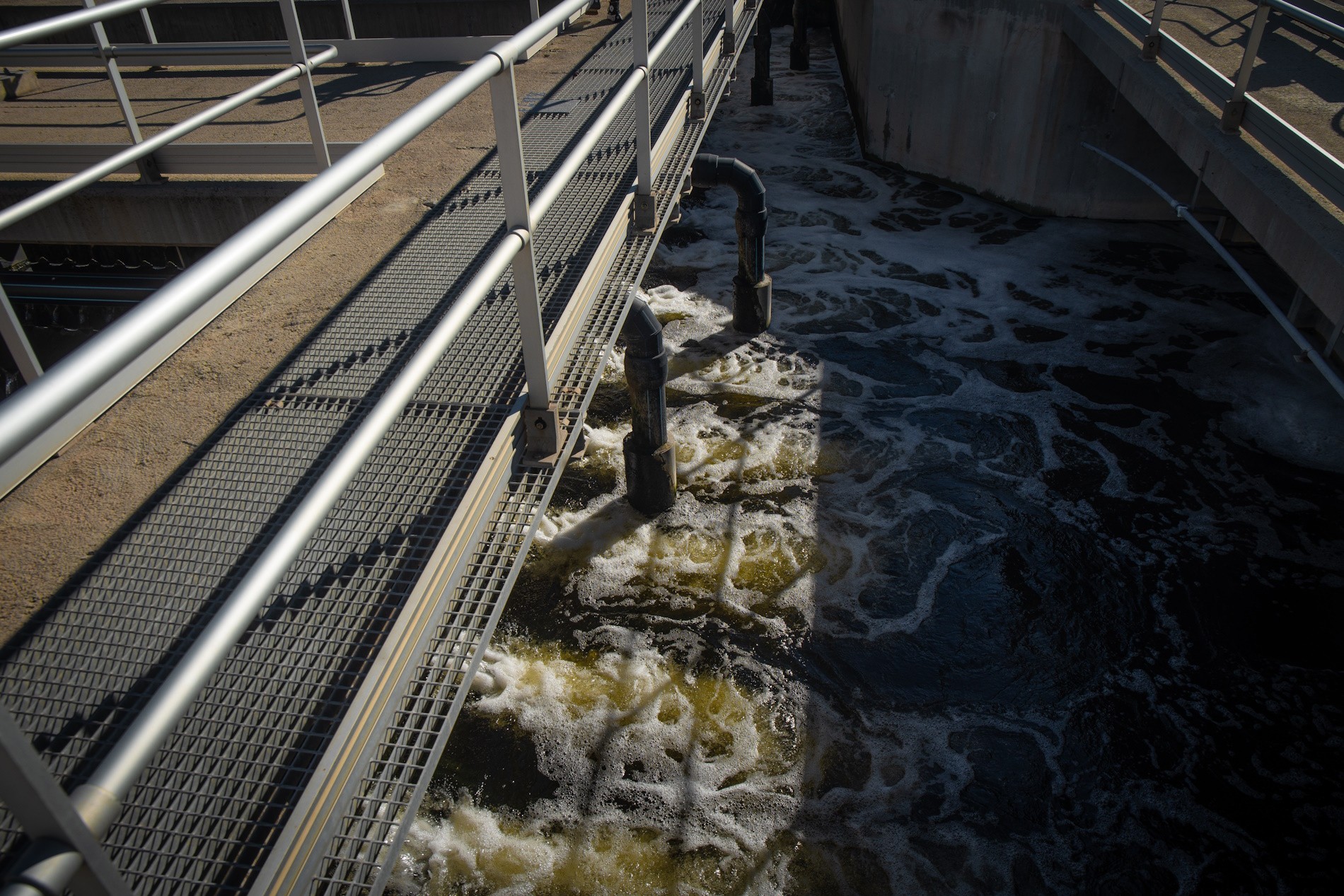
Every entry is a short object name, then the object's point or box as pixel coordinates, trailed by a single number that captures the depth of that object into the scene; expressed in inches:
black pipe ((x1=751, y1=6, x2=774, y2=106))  466.0
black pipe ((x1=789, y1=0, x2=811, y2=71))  546.6
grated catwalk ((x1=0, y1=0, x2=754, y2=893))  63.9
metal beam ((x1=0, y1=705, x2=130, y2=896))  33.2
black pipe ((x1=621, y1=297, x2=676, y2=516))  181.3
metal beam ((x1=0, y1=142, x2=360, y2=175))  182.5
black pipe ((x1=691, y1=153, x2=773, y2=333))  236.5
